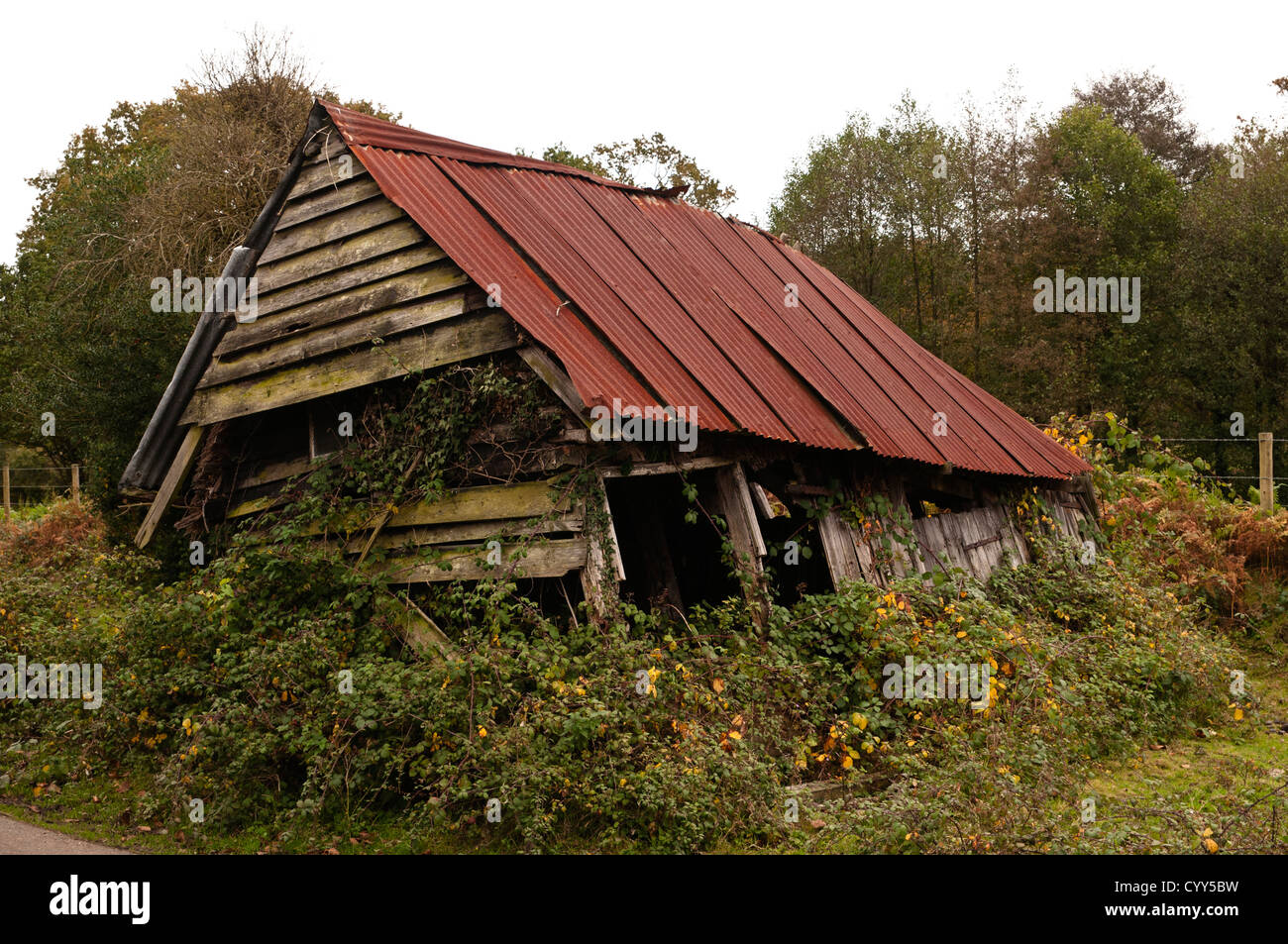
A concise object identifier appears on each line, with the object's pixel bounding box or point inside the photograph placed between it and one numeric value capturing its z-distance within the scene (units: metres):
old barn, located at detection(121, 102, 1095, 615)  8.77
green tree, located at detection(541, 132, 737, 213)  35.12
